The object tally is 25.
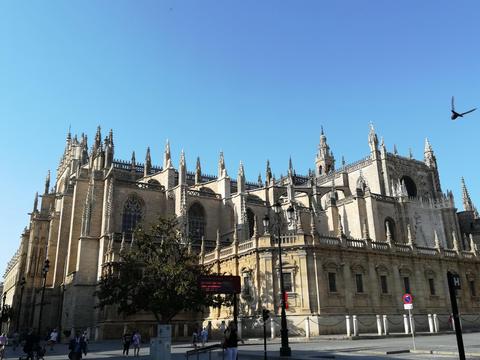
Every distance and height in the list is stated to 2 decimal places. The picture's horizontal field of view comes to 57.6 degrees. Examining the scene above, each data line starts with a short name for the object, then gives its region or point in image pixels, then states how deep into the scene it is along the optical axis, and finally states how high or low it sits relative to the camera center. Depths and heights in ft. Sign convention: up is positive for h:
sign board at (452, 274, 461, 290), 30.91 +2.06
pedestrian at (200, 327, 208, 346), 78.61 -3.32
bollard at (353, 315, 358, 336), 88.67 -2.45
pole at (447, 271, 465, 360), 28.34 -0.06
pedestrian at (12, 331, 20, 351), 100.99 -5.16
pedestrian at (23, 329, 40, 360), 52.65 -2.98
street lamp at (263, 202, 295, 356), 52.95 -3.22
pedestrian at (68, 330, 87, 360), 46.21 -3.11
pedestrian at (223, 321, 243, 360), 41.32 -2.34
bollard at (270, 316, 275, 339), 91.55 -2.51
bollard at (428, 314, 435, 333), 100.99 -2.53
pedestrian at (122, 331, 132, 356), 68.23 -3.40
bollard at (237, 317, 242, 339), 91.81 -1.99
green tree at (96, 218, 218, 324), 83.30 +7.17
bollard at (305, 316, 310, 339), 89.55 -2.38
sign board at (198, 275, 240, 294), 61.57 +4.44
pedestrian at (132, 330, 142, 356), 68.80 -3.62
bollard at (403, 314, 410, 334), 97.38 -2.17
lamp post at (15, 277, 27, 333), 159.53 +0.12
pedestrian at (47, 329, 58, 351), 83.66 -3.56
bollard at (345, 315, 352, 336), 89.04 -2.31
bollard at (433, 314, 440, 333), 102.30 -2.36
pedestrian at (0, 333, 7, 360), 64.51 -3.34
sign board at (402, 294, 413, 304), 65.77 +2.02
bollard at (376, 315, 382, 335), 91.61 -2.31
